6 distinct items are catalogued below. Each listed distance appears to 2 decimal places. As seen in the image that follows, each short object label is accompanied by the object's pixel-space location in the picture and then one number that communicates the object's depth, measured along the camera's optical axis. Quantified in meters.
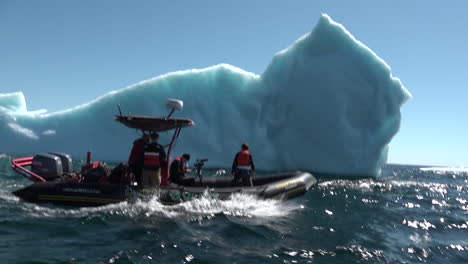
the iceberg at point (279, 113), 21.69
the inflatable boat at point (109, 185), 7.45
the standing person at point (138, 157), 7.86
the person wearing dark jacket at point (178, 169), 8.96
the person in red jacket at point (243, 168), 8.99
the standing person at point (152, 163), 7.67
